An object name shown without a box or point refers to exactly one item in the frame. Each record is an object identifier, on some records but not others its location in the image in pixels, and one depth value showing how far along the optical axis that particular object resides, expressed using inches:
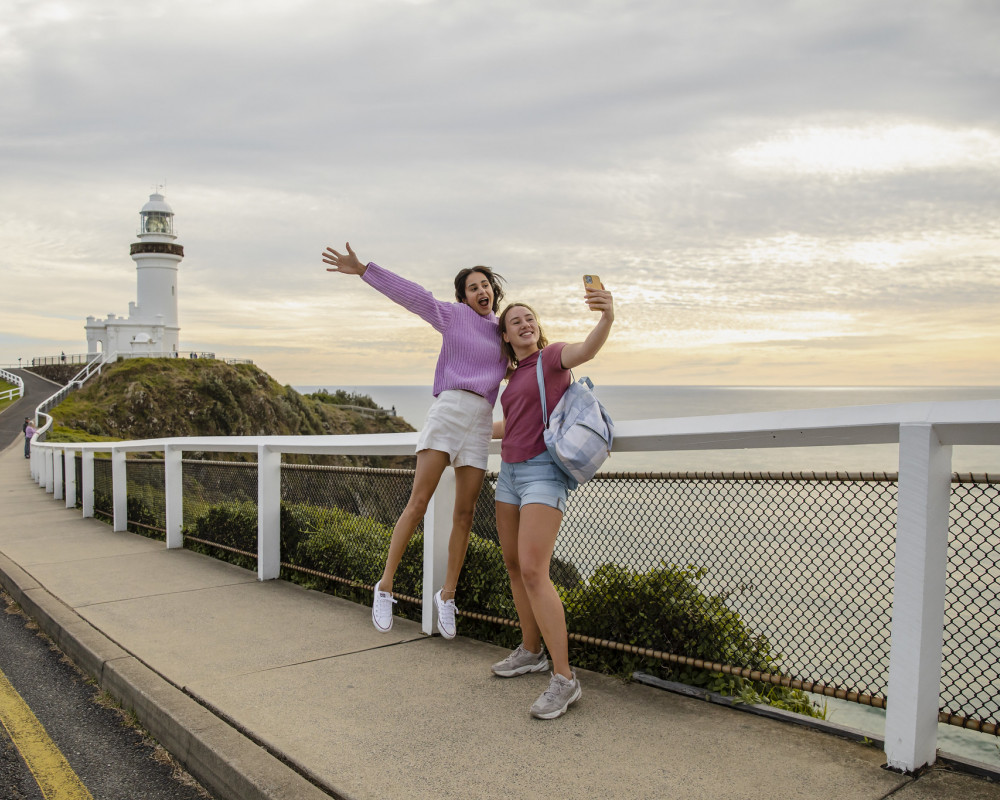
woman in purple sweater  178.4
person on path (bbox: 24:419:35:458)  1254.4
